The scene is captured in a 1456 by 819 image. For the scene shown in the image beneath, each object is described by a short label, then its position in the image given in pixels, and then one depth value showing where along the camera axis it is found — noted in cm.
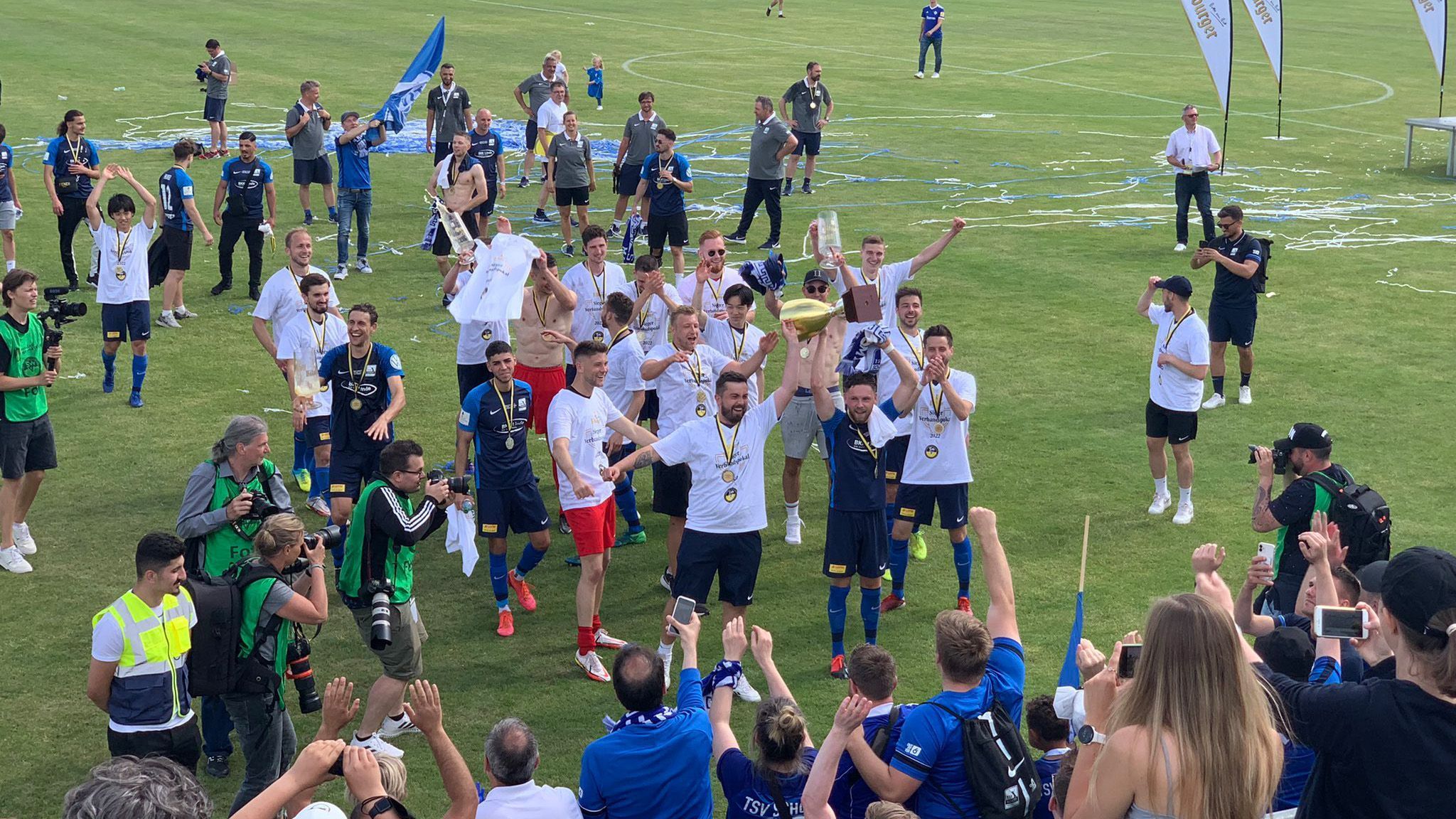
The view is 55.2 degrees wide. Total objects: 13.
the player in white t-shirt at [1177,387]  1234
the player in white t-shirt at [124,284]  1442
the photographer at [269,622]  770
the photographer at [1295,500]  885
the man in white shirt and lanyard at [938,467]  1067
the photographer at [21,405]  1068
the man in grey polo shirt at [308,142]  2102
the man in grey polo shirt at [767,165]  2091
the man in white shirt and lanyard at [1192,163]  2117
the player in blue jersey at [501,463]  1044
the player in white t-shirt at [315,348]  1190
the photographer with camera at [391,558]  848
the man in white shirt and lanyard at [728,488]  932
